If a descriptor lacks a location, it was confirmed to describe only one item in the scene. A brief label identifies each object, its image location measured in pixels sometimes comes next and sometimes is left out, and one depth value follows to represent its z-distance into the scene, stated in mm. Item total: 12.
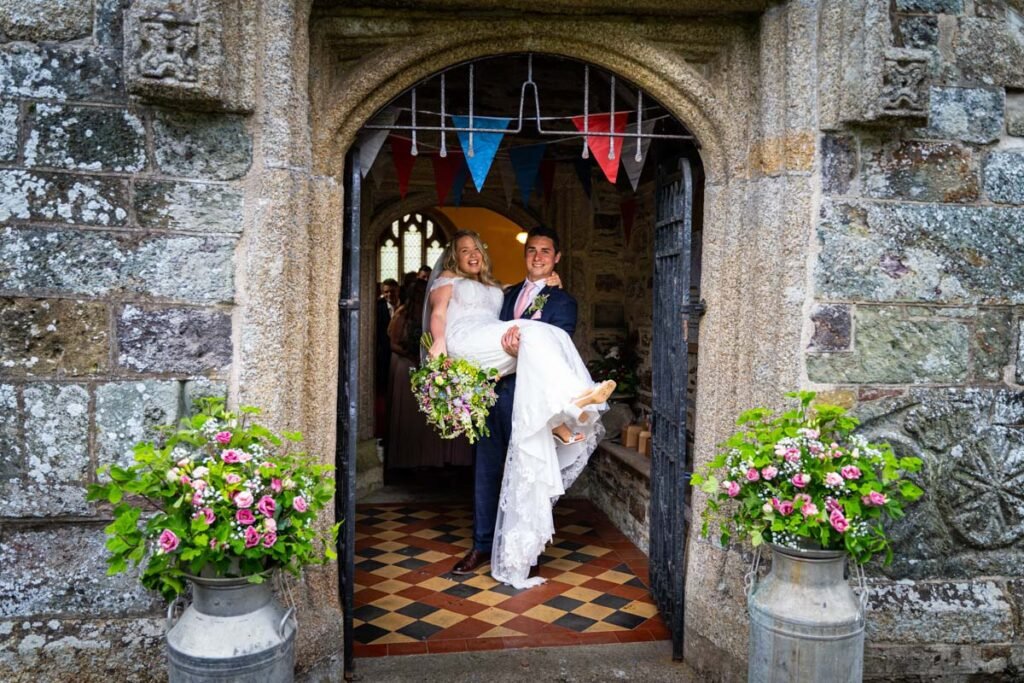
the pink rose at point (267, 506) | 2462
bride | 4457
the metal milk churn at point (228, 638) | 2482
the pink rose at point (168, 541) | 2393
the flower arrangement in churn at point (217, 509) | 2434
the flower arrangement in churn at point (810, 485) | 2725
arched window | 9375
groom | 4828
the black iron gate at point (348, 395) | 3445
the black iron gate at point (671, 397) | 3760
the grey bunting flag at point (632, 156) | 4309
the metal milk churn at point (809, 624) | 2766
